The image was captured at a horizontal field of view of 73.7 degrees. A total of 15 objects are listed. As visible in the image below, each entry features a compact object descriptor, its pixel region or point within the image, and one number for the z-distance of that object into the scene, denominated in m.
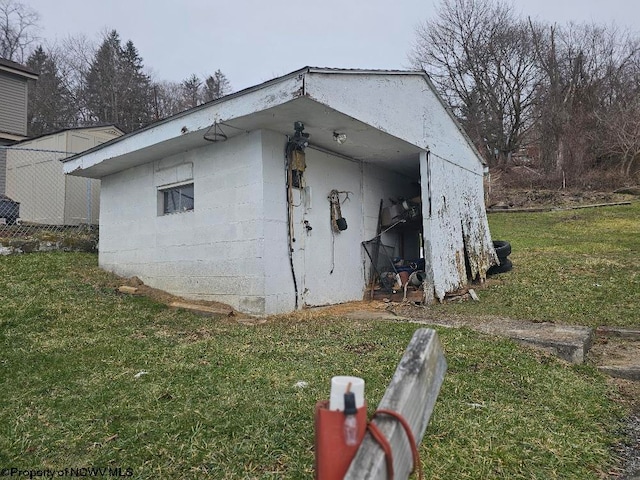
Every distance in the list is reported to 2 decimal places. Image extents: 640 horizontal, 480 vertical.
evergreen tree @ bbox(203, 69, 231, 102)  30.42
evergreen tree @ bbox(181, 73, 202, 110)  27.76
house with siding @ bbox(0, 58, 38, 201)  14.12
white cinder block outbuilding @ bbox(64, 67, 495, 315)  5.36
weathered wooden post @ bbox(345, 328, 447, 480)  0.91
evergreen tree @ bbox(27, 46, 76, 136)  21.08
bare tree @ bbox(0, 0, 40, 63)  22.84
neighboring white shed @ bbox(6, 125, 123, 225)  10.34
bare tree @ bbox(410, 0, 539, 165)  22.80
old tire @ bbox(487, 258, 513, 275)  8.45
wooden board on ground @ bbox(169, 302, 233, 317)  5.40
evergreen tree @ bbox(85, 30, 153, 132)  24.42
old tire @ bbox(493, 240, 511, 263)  8.61
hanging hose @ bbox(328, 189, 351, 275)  6.73
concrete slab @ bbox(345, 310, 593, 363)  3.85
